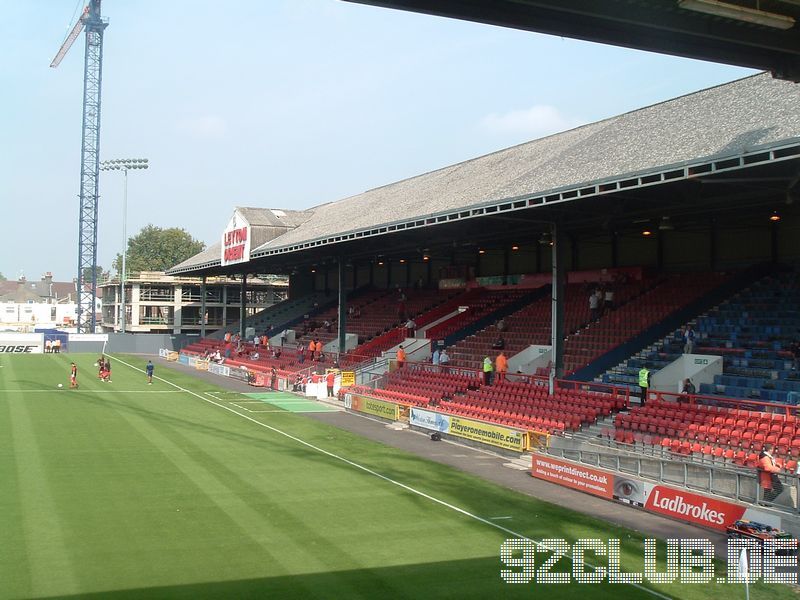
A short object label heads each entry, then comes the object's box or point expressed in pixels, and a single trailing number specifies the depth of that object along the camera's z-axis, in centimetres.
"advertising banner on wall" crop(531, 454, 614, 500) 1859
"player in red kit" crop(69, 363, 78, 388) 3878
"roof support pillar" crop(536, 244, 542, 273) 4049
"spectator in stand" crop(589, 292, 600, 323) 3268
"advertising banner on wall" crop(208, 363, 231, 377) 5147
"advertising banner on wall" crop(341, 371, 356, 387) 3978
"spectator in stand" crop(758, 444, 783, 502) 1503
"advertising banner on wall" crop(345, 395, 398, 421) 3130
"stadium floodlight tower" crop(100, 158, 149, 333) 7506
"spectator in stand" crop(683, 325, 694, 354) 2495
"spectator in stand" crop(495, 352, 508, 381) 3018
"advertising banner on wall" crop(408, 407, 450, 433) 2745
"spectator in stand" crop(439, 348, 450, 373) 3516
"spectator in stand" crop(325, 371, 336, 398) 3944
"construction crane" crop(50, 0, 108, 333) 9175
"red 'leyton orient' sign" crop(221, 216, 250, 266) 5034
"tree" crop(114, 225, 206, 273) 13450
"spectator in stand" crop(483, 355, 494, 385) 3045
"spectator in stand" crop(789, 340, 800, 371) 2210
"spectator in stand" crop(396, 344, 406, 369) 3756
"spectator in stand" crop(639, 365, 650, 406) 2306
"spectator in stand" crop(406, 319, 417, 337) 4320
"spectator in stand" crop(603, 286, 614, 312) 3262
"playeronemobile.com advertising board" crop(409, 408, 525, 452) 2380
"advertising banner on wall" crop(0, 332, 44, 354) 6881
